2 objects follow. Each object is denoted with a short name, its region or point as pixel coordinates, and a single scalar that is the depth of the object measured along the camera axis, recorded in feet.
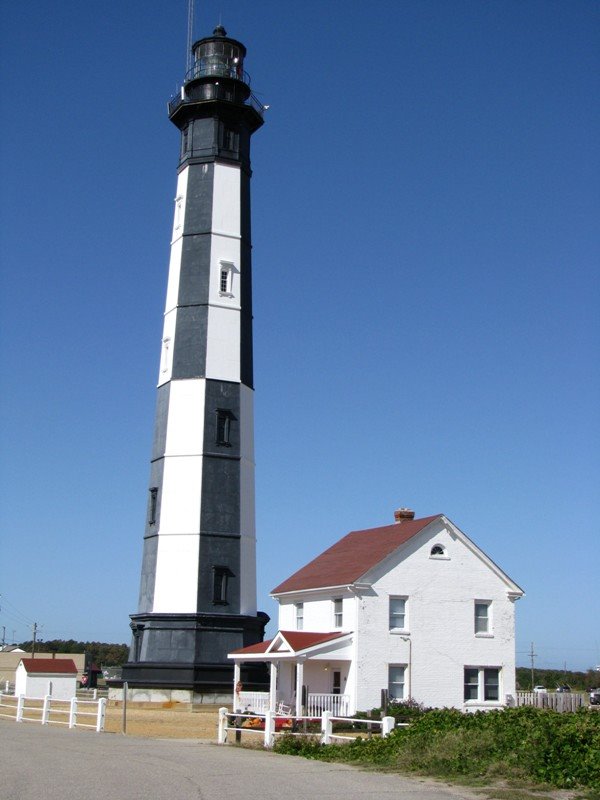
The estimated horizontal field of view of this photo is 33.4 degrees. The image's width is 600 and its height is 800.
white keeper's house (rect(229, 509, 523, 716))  97.71
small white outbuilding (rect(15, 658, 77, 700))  137.80
